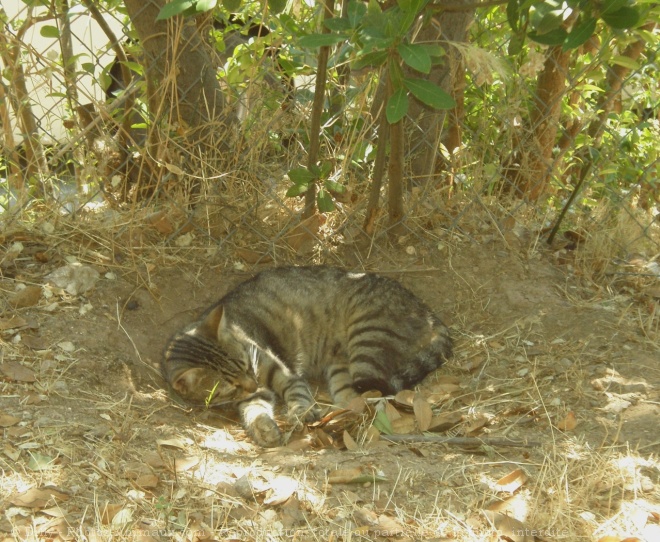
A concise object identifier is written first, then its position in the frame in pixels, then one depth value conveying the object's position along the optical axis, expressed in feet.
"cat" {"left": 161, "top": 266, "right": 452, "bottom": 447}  13.87
